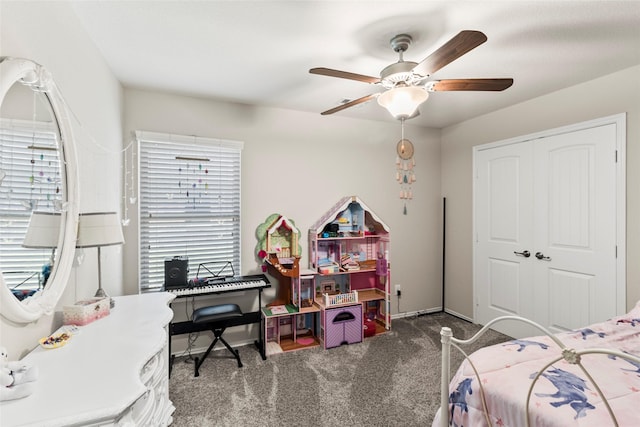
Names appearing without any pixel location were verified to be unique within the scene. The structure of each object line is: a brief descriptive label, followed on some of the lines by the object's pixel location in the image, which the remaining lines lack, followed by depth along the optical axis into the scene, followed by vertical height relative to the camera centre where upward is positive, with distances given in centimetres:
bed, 112 -72
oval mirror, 112 +10
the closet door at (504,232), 326 -21
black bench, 262 -89
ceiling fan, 172 +78
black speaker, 267 -51
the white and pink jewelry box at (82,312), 152 -49
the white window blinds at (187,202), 288 +12
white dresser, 89 -57
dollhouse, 312 -83
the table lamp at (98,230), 162 -9
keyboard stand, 259 -96
